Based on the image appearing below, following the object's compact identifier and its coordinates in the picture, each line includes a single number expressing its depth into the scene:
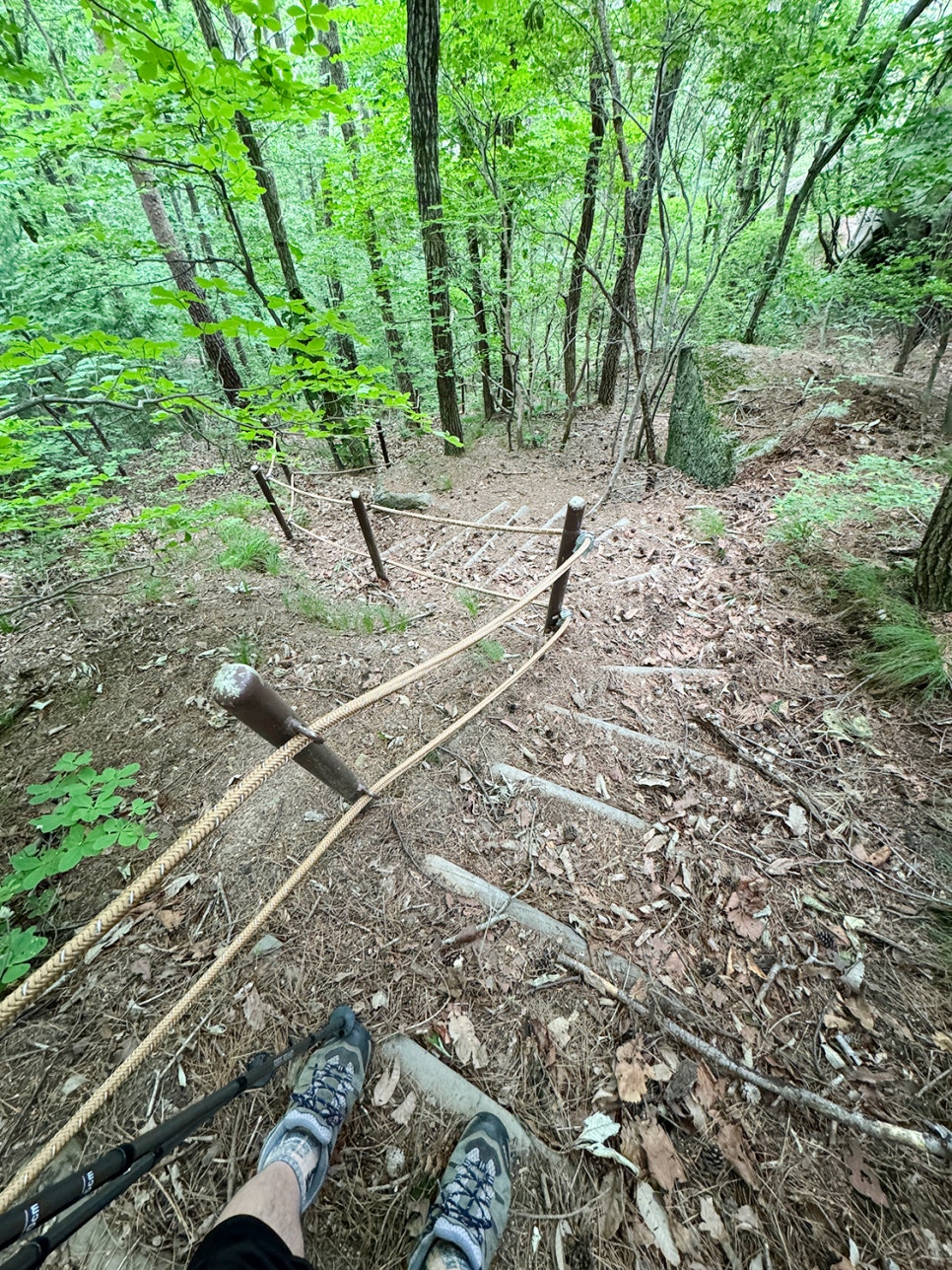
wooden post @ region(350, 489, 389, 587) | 4.49
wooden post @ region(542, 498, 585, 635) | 2.85
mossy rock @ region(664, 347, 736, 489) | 6.02
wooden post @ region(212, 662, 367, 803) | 1.44
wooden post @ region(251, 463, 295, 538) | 5.43
